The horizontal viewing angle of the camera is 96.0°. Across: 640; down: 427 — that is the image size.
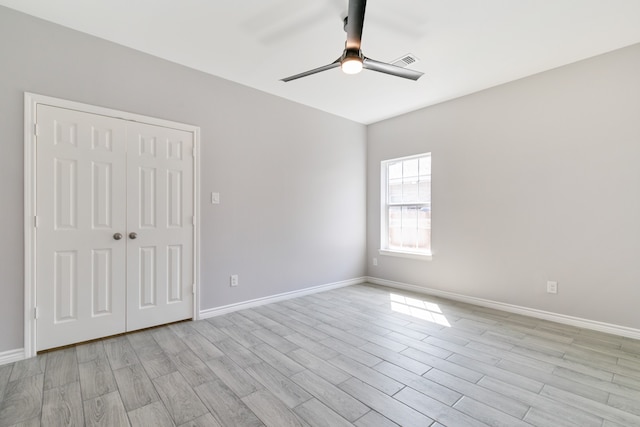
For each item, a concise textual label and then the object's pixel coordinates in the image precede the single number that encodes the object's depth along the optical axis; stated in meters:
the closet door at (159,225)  2.77
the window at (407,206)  4.29
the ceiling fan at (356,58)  1.79
